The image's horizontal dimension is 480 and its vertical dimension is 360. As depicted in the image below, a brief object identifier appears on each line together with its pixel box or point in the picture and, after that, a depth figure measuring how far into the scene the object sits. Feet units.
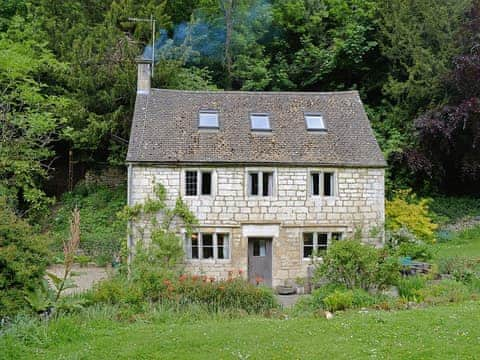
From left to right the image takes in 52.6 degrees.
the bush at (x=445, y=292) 39.86
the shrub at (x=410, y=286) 43.06
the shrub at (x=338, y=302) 38.40
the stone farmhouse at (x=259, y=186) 58.65
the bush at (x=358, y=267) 42.93
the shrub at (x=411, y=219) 72.90
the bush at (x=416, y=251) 58.75
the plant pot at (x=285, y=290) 56.96
